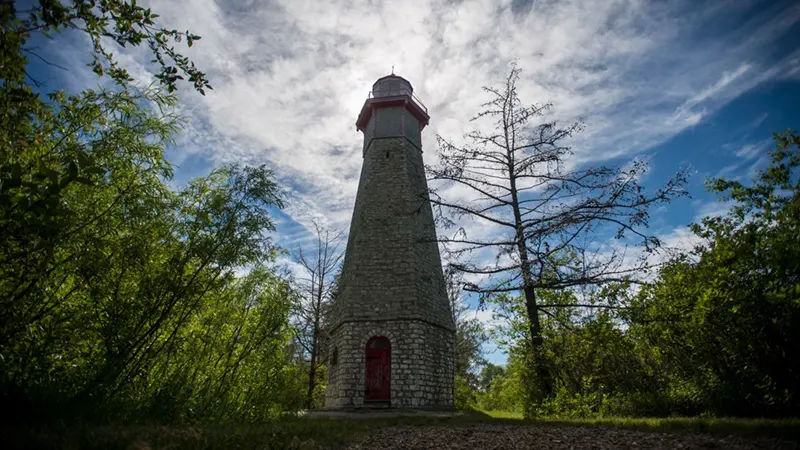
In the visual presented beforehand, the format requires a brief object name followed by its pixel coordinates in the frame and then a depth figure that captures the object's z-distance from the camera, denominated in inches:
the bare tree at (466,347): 844.6
